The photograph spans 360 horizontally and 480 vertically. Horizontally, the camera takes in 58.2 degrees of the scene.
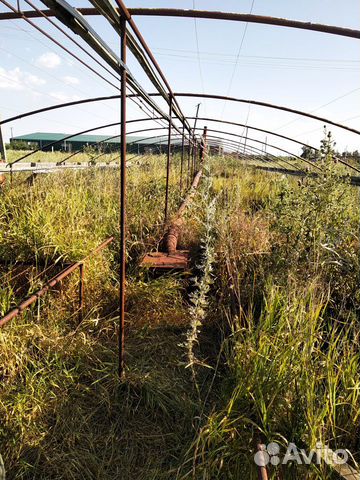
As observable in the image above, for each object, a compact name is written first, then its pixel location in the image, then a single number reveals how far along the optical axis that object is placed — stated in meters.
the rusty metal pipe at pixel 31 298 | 1.65
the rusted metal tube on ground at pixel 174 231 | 4.15
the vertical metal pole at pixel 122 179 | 1.87
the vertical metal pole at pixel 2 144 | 11.20
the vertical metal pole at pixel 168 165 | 4.31
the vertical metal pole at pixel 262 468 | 1.25
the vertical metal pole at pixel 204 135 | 10.82
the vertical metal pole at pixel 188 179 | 8.88
